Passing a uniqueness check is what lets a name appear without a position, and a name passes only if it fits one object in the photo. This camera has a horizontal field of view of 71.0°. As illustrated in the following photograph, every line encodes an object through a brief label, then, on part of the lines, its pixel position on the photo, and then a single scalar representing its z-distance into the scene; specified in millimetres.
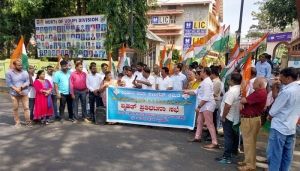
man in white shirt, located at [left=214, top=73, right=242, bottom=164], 3693
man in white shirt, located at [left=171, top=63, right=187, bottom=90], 5680
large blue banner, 5289
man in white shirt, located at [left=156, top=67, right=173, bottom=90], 5561
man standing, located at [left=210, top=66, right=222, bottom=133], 4500
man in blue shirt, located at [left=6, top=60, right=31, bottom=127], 5328
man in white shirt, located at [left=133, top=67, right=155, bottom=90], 5664
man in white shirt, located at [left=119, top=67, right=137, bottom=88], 5763
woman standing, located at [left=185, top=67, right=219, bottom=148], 4389
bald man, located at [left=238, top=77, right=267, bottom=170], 3419
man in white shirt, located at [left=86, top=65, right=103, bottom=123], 5819
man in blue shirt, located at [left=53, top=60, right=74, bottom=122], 5732
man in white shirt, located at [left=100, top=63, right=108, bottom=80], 6202
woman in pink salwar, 5613
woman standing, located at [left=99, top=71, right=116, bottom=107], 5694
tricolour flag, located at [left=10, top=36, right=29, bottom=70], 5856
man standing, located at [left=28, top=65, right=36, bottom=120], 5733
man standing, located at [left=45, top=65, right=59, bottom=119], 5835
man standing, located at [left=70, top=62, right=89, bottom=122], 5752
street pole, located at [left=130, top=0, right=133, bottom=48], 10051
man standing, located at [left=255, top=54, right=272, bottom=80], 6766
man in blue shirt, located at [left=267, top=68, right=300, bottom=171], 2902
